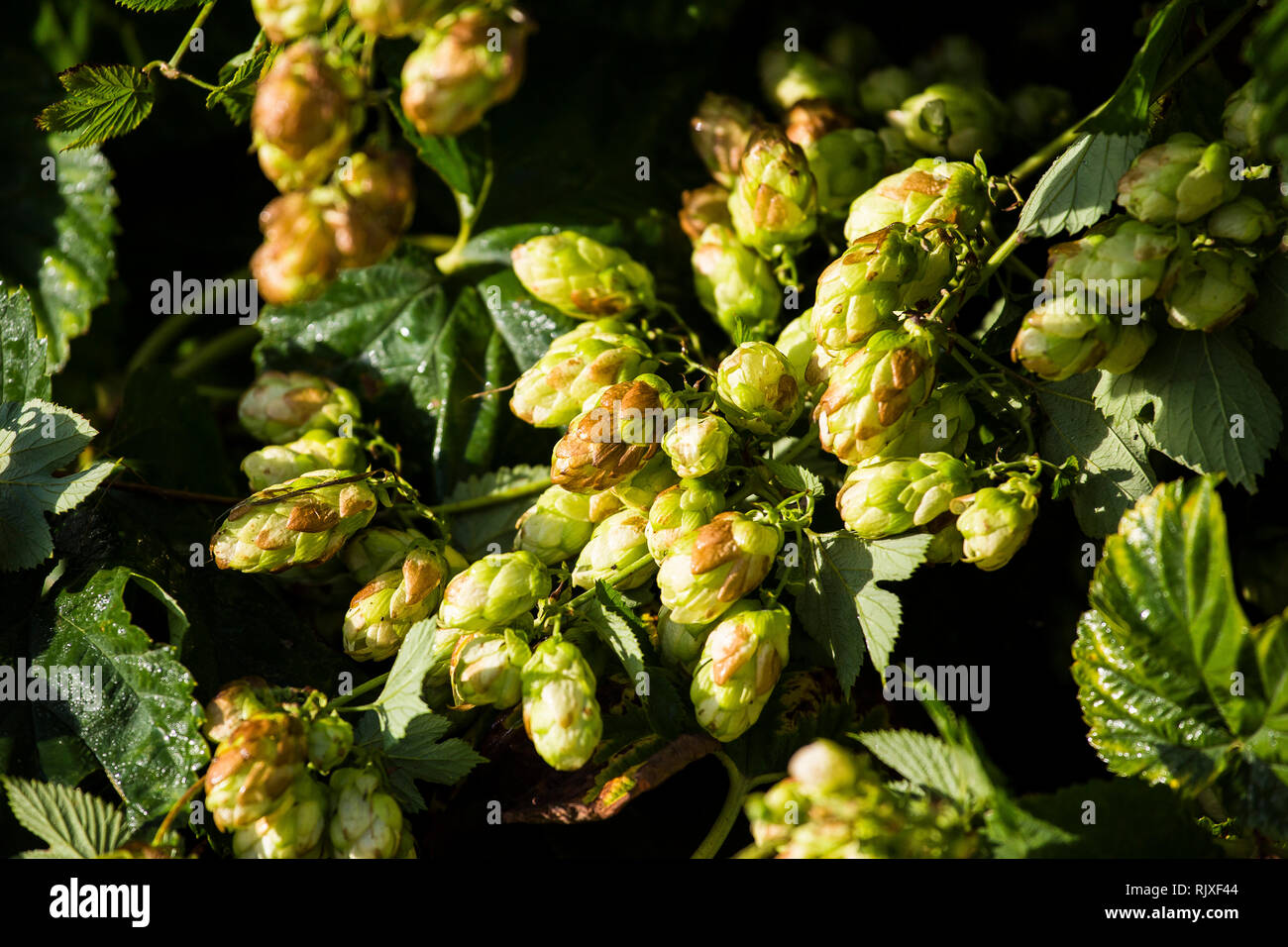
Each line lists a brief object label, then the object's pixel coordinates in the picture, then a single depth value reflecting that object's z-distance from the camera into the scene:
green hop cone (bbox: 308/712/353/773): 0.57
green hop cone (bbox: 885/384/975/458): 0.59
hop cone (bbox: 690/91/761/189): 0.66
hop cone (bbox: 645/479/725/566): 0.58
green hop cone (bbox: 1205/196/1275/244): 0.57
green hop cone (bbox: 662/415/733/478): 0.58
